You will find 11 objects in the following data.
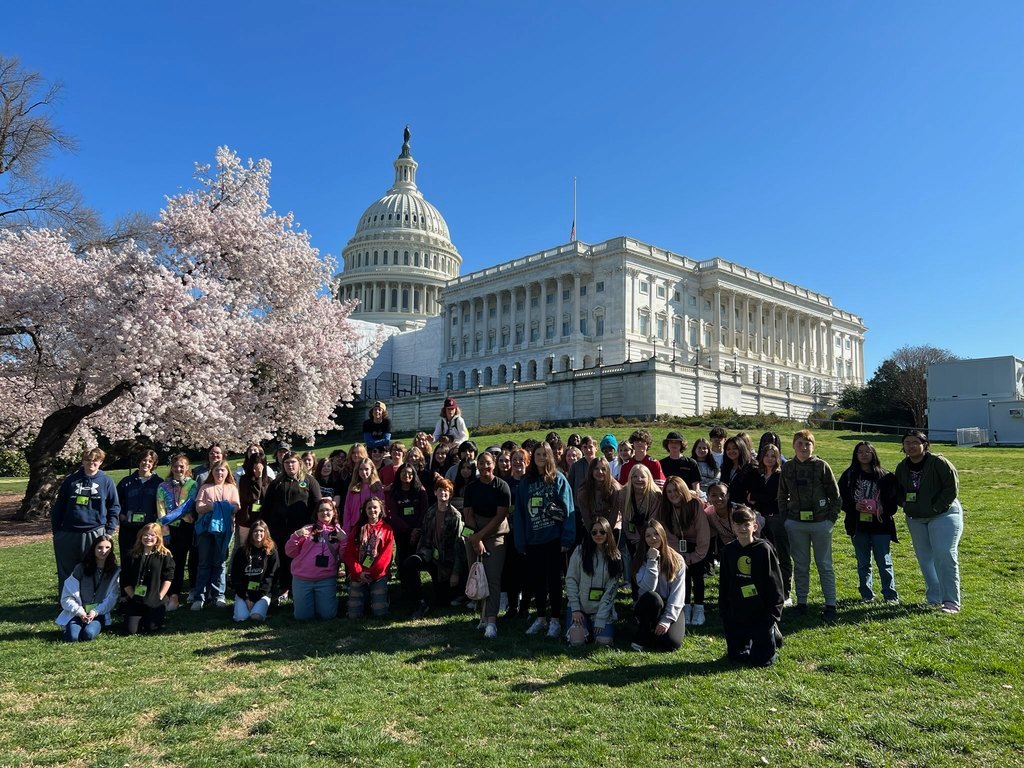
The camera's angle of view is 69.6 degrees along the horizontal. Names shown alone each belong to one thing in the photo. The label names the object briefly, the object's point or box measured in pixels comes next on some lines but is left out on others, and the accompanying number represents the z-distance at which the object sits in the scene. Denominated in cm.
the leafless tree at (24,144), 1894
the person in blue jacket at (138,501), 1025
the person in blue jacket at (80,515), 952
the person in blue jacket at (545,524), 888
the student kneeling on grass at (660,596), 778
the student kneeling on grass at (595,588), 815
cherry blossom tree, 1791
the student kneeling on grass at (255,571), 945
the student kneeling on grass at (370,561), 947
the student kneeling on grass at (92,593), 875
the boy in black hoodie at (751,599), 720
